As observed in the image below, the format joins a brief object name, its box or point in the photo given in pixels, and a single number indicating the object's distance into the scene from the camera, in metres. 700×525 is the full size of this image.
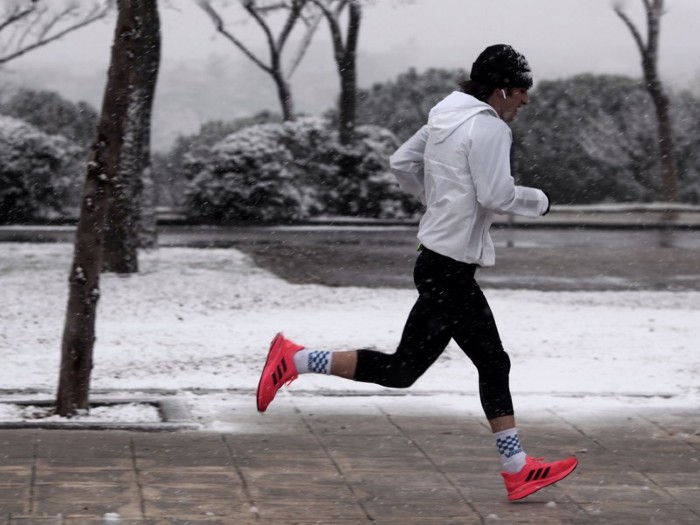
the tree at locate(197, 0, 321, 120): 27.55
